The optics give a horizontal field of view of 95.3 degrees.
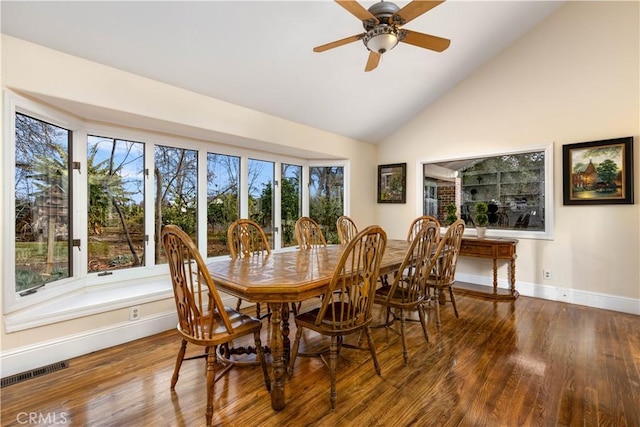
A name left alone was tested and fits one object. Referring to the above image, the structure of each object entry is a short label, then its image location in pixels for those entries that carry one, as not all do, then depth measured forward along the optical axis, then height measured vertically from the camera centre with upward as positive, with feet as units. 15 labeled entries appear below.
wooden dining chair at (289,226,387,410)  5.72 -1.60
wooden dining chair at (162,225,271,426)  5.05 -1.73
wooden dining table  5.34 -1.28
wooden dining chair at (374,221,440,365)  7.27 -1.81
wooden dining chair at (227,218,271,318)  8.85 -0.77
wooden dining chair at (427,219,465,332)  9.17 -1.61
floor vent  6.47 -3.64
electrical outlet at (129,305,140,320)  8.59 -2.85
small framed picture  16.57 +1.87
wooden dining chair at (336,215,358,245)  12.41 -0.62
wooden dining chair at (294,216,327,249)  10.99 -0.73
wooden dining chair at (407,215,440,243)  12.30 -0.30
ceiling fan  6.13 +4.36
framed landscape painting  10.76 +1.63
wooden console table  12.25 -1.67
